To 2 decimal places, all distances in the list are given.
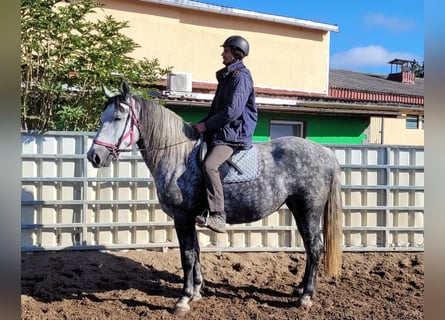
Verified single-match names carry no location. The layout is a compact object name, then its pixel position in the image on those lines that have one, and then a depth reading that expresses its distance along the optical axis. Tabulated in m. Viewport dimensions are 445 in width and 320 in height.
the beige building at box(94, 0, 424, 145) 11.88
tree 6.21
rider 4.27
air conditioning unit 10.48
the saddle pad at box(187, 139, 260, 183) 4.46
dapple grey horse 4.34
